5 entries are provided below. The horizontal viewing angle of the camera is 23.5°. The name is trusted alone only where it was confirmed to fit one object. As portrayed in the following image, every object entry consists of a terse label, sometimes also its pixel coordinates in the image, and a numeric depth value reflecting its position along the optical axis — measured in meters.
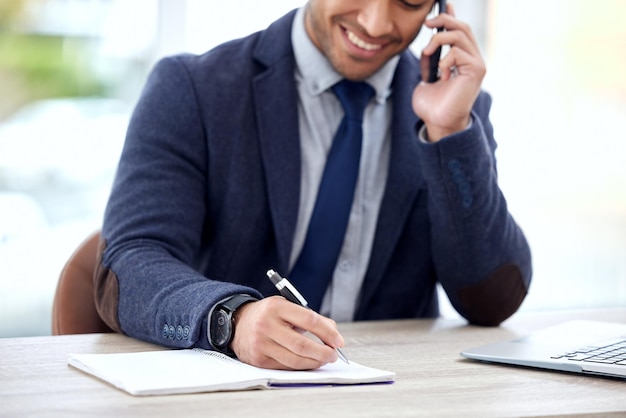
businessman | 2.00
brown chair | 1.98
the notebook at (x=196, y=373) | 1.51
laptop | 1.64
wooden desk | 1.45
